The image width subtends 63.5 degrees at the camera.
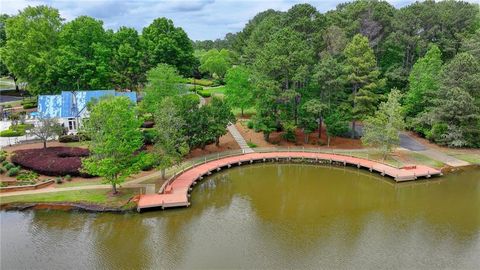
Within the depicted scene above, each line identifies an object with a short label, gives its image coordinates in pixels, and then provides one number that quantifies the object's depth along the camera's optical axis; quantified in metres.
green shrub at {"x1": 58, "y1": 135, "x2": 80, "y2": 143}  46.94
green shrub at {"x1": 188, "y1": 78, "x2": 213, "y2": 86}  95.26
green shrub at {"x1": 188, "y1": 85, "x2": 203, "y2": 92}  81.97
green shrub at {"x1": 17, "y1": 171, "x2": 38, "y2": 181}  36.22
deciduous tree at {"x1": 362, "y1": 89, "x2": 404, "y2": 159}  42.62
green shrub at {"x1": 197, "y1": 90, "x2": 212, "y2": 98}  77.29
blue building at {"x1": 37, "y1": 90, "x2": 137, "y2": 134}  50.25
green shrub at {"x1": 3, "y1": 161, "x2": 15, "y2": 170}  38.00
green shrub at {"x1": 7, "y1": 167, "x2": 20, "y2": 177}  36.82
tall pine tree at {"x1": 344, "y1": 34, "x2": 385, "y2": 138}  48.28
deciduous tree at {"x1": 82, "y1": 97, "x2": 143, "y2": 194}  32.22
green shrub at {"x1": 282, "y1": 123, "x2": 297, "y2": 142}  48.34
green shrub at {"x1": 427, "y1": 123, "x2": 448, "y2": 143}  48.56
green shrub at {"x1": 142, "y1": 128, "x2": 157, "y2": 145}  46.01
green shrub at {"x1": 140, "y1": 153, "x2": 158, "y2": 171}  34.41
